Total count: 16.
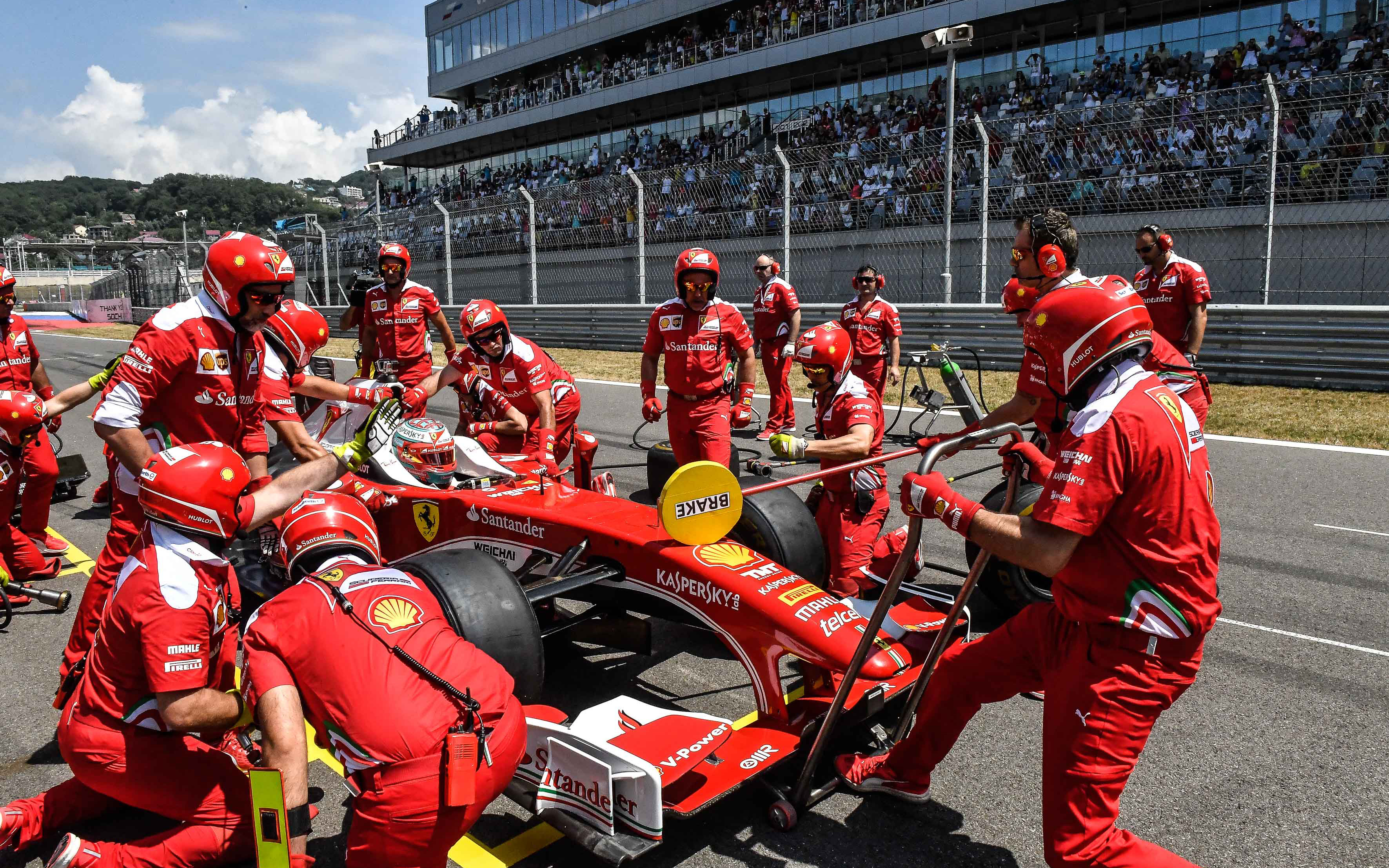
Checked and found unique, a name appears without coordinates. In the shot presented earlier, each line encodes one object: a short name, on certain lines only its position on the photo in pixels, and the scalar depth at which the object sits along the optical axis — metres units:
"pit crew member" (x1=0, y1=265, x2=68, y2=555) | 6.46
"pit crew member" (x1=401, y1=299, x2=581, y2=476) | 6.77
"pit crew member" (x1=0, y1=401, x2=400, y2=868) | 2.89
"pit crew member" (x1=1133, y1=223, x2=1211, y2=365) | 7.41
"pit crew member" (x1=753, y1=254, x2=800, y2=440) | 11.41
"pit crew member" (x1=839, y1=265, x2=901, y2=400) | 10.30
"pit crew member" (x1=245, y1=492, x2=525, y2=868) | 2.51
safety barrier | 11.98
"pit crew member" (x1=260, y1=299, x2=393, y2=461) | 5.03
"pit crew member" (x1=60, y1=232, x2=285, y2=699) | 4.28
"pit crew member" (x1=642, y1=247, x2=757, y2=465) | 6.62
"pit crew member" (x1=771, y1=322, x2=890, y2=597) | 5.11
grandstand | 14.23
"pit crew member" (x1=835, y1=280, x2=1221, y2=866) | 2.63
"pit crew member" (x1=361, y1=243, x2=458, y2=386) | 8.70
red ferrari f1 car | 3.16
